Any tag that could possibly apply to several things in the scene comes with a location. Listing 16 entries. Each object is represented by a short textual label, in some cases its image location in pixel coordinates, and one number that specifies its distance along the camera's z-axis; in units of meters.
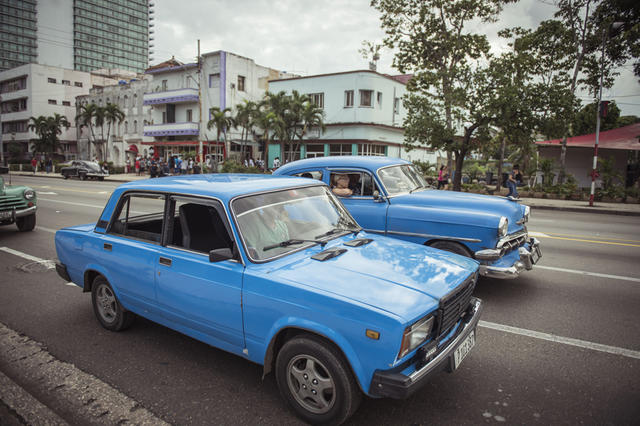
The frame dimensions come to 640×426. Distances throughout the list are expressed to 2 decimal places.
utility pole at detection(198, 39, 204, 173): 40.79
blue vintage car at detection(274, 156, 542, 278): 5.03
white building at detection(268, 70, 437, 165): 35.88
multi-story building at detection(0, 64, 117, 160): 66.31
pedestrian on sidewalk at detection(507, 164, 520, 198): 14.38
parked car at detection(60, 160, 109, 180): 32.53
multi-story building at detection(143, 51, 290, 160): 41.84
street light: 17.12
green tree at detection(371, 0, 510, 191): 18.52
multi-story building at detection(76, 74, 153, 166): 51.06
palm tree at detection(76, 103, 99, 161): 51.38
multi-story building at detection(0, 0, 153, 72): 130.25
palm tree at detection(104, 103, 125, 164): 49.19
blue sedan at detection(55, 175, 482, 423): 2.38
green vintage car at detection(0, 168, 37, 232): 8.75
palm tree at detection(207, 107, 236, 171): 37.50
